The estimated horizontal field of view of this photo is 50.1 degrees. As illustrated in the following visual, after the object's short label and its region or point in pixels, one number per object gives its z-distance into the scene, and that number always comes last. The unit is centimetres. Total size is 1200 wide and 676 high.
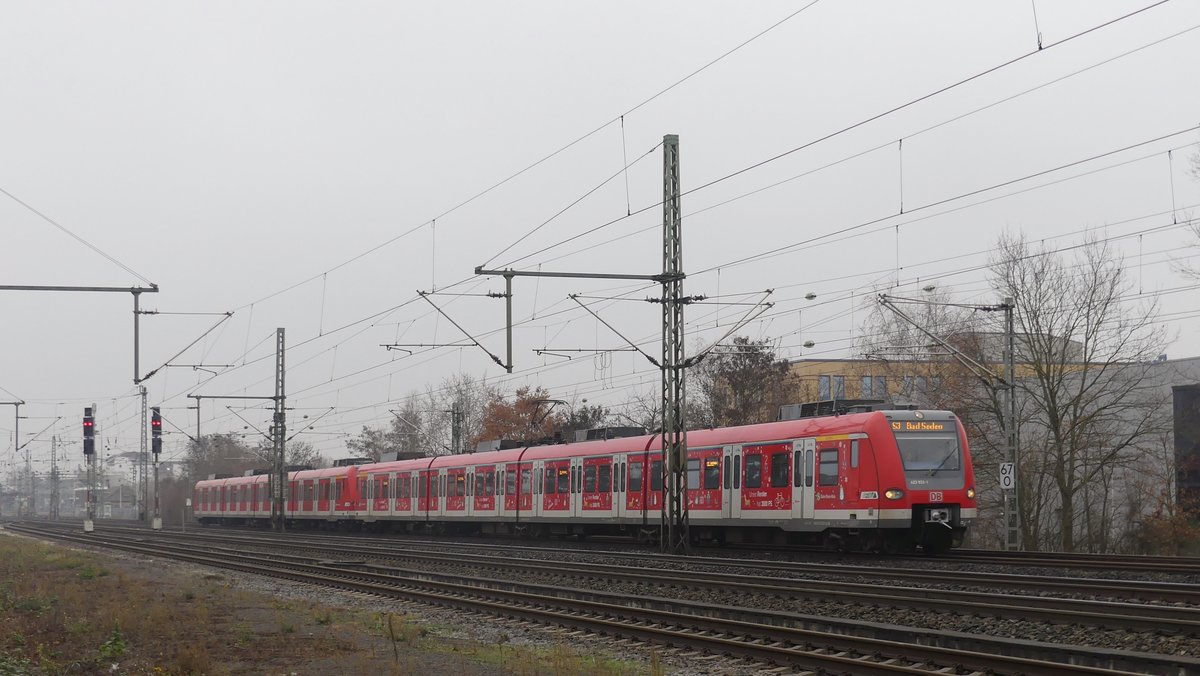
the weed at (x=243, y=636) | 1516
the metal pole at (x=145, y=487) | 7951
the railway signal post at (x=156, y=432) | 6119
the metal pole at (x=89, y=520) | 6536
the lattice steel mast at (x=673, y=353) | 2998
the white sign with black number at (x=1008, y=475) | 3150
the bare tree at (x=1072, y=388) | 4269
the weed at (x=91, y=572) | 2801
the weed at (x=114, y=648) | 1415
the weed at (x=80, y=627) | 1667
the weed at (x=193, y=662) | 1292
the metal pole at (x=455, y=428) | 5752
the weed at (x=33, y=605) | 1988
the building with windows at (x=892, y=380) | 4928
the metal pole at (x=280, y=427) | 5703
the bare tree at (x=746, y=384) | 5966
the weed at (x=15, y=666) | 1252
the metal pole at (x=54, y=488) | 11031
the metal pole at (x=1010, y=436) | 3288
